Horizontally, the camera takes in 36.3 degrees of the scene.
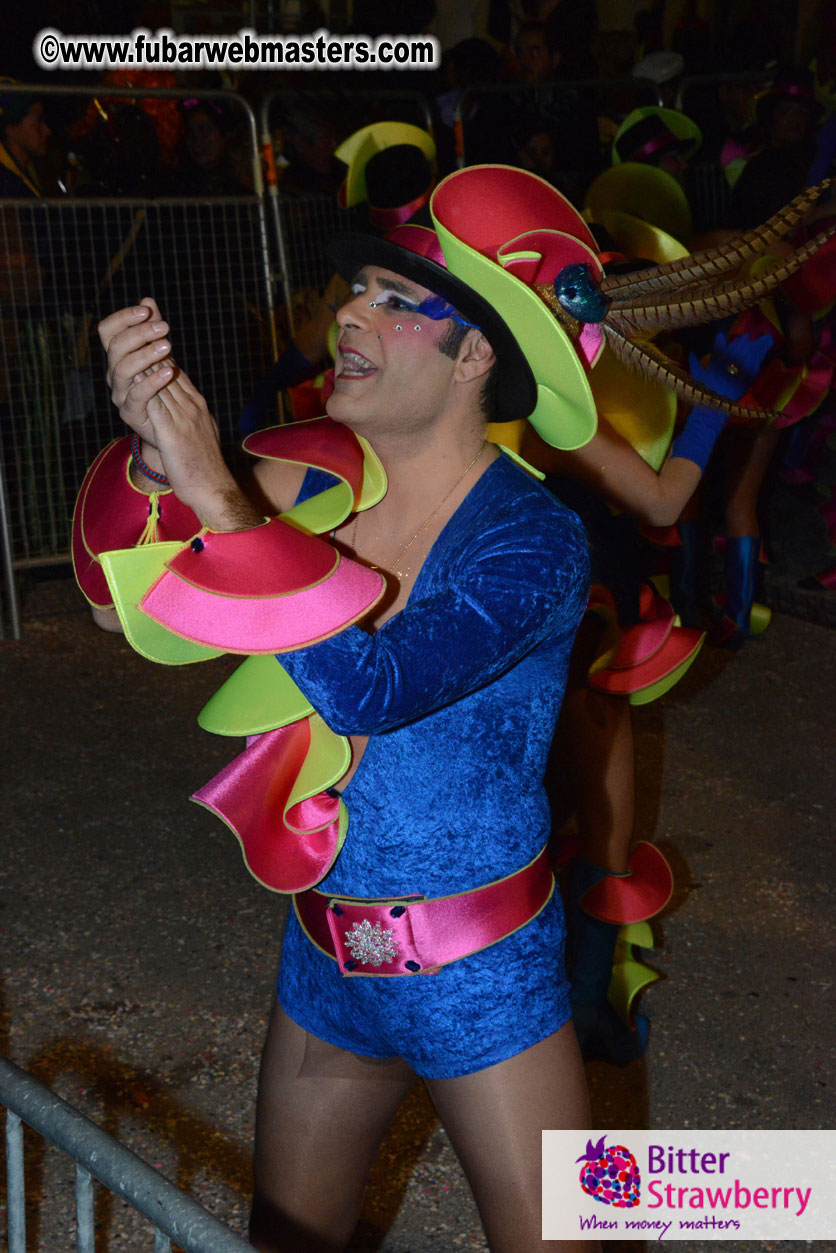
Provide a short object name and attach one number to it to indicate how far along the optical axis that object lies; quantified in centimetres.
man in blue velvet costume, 158
